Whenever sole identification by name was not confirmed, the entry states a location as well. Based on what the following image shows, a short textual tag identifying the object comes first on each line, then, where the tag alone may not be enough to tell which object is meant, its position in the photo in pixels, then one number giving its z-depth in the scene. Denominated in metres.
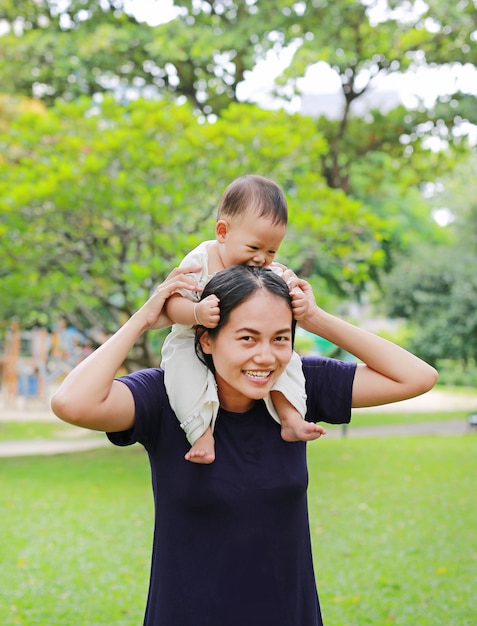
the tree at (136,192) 9.07
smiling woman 1.94
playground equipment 18.41
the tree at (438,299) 15.70
